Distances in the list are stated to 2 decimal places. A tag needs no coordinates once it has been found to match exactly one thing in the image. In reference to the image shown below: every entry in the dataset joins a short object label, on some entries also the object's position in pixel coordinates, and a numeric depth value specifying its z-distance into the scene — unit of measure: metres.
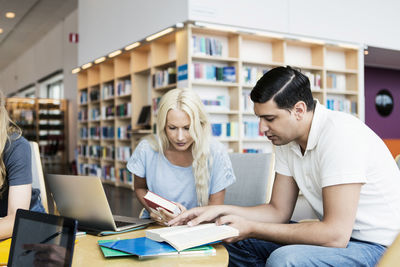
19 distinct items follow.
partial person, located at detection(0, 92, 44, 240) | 1.55
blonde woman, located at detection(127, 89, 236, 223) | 2.02
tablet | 0.84
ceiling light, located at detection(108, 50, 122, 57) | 7.49
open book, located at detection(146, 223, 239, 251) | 1.17
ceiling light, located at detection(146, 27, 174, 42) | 5.99
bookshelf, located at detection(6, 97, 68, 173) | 13.23
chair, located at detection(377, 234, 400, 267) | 0.70
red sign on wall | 10.47
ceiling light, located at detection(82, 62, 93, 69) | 8.69
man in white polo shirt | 1.36
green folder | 1.16
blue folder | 1.14
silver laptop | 1.40
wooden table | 1.13
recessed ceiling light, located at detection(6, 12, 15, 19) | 11.30
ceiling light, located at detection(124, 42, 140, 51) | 6.88
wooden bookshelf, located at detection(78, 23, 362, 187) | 6.07
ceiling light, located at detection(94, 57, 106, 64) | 8.12
